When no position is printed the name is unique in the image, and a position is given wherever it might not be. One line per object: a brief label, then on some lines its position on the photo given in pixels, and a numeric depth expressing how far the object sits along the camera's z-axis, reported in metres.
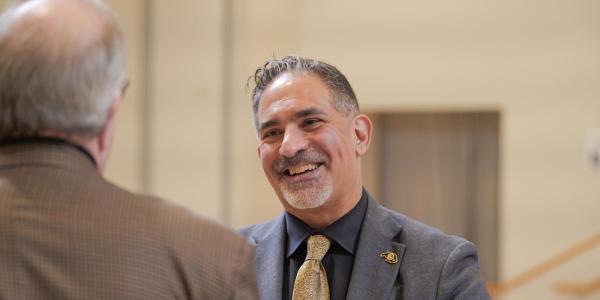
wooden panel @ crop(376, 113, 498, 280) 7.33
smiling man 2.08
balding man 1.58
